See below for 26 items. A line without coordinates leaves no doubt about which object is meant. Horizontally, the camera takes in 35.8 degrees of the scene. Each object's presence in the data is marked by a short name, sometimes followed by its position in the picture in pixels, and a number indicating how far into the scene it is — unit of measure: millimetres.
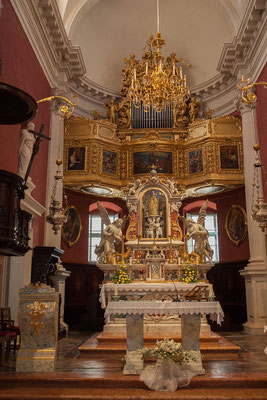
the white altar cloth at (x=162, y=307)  6523
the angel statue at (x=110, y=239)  11141
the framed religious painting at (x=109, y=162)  13977
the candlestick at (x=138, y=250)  10945
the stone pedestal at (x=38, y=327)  6402
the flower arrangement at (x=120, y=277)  9852
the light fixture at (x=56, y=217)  9266
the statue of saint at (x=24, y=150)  8934
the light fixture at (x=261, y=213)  8859
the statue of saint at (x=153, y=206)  11845
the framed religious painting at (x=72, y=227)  14094
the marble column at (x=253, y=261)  11250
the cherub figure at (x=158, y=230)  11680
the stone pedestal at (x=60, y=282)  11462
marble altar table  6531
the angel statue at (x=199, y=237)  11211
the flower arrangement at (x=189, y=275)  10117
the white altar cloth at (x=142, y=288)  9516
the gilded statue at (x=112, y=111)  15195
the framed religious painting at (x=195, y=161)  13859
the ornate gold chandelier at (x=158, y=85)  10023
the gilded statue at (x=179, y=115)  15000
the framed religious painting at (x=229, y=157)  13414
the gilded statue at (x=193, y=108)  15031
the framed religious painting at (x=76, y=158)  13578
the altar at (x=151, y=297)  9266
